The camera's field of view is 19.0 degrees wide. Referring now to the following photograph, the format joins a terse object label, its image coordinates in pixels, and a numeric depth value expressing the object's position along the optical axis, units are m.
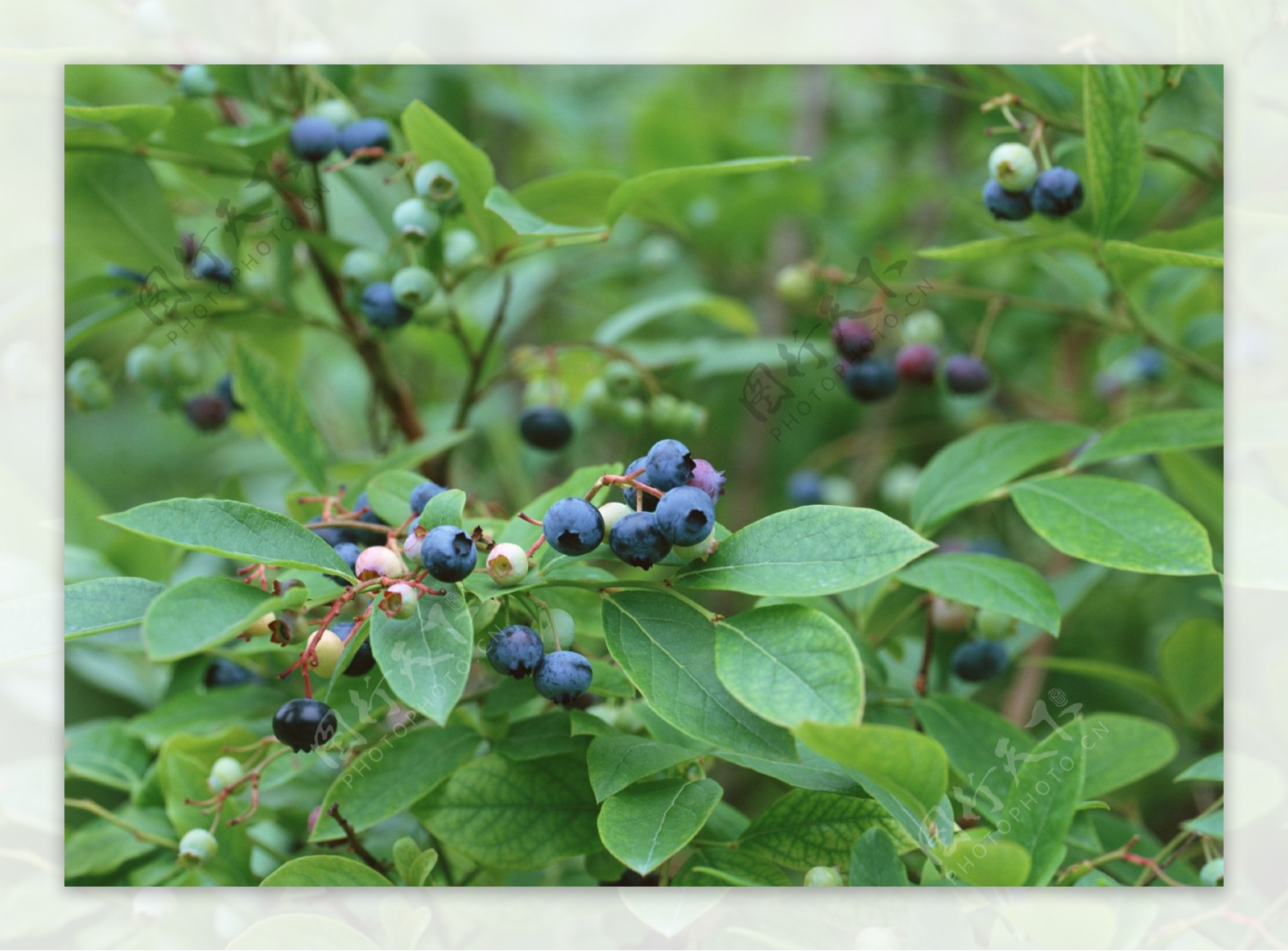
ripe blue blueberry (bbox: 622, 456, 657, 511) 0.71
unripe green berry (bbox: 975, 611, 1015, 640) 0.79
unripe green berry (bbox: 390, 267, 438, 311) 0.80
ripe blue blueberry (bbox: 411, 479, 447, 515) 0.73
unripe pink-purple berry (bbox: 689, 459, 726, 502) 0.71
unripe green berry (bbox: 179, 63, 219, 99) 0.81
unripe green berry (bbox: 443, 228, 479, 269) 0.81
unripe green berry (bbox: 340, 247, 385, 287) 0.81
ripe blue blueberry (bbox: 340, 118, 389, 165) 0.80
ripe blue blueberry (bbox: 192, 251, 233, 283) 0.83
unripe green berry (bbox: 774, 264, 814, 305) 0.94
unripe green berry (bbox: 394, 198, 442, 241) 0.79
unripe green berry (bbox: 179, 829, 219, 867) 0.75
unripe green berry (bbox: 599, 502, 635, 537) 0.71
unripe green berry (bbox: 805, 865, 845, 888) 0.73
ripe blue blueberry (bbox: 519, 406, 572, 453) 0.85
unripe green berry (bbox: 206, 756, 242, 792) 0.76
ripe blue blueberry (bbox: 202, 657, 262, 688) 0.80
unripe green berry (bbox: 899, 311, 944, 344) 0.88
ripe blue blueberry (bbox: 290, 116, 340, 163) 0.80
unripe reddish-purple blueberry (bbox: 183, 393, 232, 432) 0.85
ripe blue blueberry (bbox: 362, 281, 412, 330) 0.80
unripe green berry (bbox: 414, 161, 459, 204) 0.78
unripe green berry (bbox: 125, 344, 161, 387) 0.84
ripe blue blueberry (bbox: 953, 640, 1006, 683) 0.80
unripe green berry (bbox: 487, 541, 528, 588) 0.70
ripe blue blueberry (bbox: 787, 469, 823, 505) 0.99
